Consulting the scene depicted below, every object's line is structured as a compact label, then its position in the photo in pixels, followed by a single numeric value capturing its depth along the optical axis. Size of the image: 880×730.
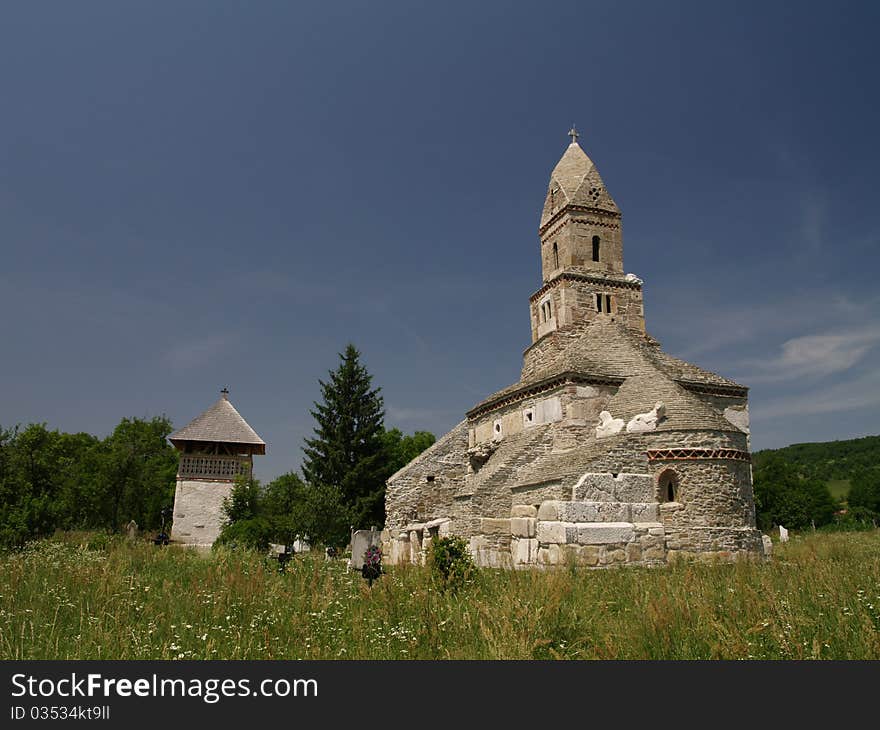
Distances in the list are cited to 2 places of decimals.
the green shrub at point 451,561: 8.73
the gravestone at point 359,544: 11.93
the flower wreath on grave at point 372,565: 8.02
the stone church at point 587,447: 14.13
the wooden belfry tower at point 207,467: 31.92
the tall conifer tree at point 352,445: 33.88
